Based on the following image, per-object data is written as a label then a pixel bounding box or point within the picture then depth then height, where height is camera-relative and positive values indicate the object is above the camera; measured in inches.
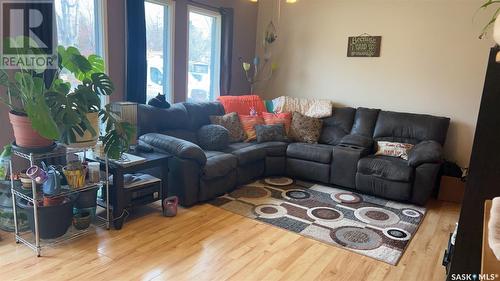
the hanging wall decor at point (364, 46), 180.9 +20.6
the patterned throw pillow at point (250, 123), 172.6 -20.8
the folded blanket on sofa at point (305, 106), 188.5 -12.2
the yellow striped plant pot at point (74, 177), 99.5 -29.1
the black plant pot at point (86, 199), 108.9 -38.8
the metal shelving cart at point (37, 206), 93.2 -36.6
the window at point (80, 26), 125.6 +17.5
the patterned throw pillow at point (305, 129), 179.5 -22.9
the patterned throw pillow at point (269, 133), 171.8 -24.8
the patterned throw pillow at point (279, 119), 181.9 -18.8
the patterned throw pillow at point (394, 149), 156.1 -27.3
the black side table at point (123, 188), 108.9 -35.5
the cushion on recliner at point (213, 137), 150.1 -24.6
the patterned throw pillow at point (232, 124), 165.5 -20.6
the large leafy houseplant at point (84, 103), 92.0 -8.0
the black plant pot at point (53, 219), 96.6 -40.4
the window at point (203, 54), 182.1 +13.0
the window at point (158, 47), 157.1 +13.5
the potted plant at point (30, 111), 84.5 -10.0
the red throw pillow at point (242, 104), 179.2 -12.0
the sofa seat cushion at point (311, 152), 161.0 -31.4
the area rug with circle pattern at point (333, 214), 110.6 -47.4
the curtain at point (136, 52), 140.8 +9.6
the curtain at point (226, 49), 190.7 +17.0
